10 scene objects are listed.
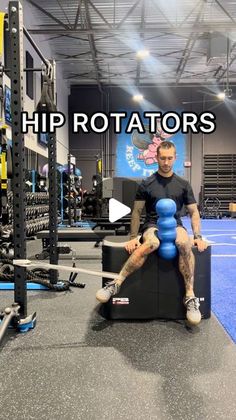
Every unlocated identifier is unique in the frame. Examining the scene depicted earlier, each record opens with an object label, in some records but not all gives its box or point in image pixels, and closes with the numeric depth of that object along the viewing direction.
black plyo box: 2.39
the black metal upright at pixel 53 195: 3.06
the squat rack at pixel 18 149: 2.18
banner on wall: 14.77
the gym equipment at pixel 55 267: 2.15
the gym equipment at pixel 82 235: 4.72
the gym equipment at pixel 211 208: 14.19
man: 2.29
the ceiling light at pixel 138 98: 14.34
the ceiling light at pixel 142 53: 10.21
